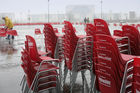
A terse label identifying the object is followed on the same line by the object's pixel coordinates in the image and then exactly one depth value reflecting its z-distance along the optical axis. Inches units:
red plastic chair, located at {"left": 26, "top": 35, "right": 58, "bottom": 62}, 134.4
